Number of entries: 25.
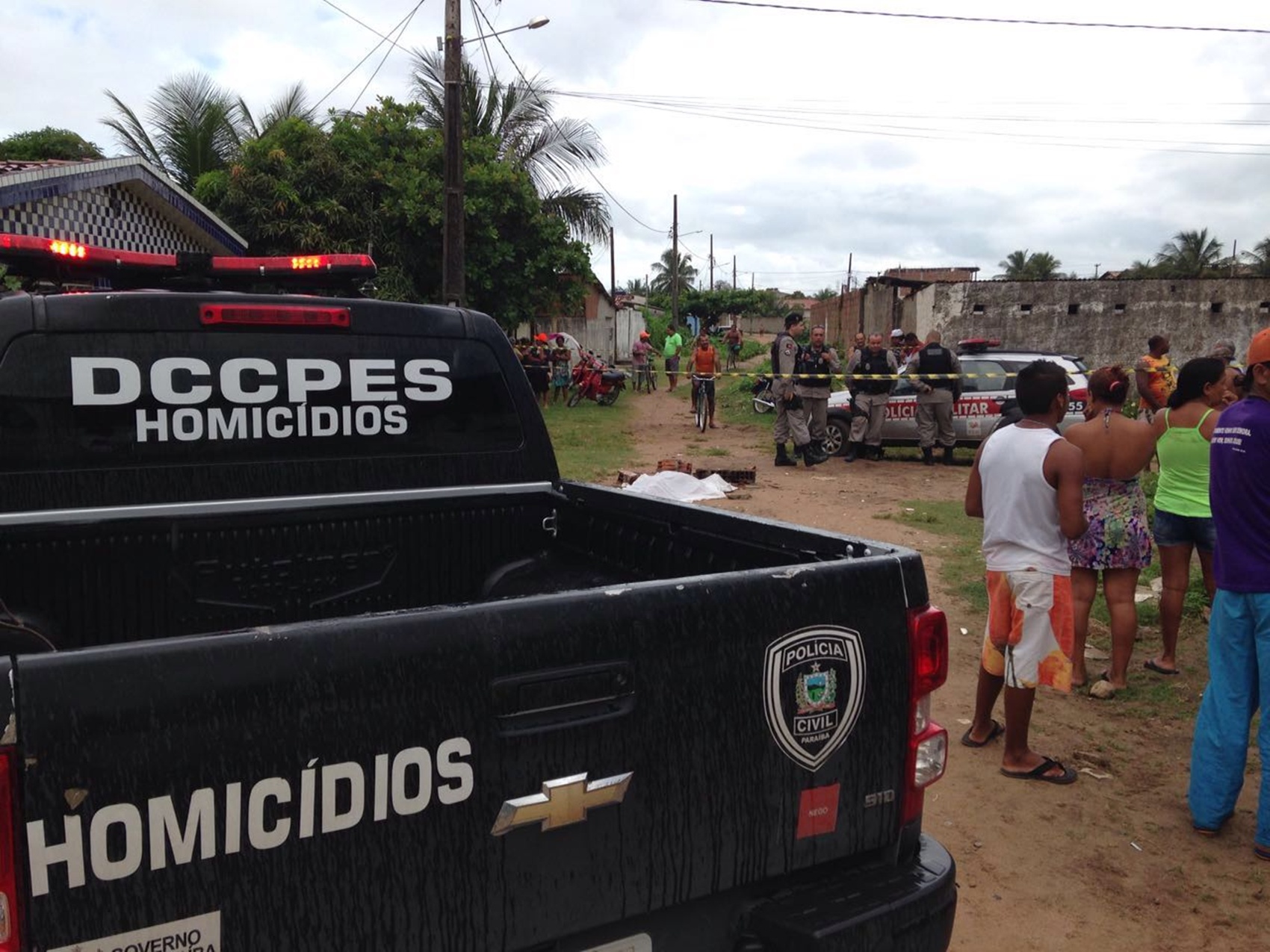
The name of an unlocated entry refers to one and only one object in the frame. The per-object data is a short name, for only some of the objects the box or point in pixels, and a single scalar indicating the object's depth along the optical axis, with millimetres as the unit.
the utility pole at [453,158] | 13742
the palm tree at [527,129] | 23031
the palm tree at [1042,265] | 57531
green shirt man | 23875
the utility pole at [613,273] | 44303
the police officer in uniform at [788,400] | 13148
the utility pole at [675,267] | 40344
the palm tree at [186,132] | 19047
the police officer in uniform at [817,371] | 13328
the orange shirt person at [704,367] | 17016
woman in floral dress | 4863
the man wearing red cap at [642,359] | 27344
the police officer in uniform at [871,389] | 13828
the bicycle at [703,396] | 17766
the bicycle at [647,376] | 27969
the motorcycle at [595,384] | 22703
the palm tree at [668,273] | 79875
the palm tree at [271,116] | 20719
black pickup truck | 1392
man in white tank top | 3998
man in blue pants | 3453
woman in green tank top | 4898
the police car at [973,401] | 13961
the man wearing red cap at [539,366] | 20219
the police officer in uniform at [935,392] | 13703
